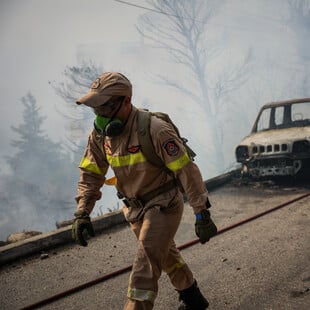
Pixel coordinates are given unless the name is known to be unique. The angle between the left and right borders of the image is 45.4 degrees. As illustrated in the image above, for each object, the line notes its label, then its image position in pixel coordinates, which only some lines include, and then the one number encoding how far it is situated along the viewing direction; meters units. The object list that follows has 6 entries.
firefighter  2.32
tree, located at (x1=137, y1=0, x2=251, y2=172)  24.00
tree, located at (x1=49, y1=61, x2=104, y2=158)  22.48
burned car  7.53
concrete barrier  4.81
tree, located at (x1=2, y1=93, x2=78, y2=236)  37.25
